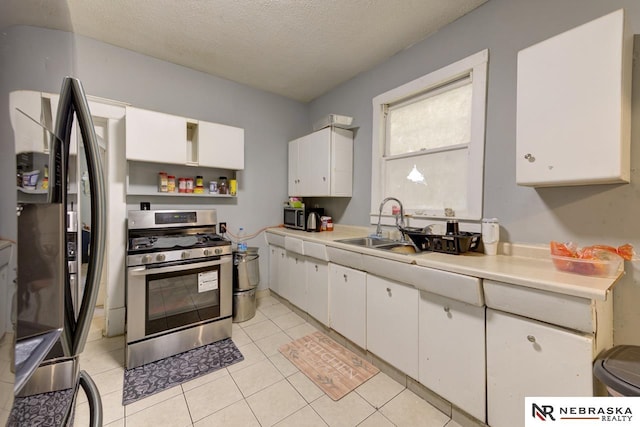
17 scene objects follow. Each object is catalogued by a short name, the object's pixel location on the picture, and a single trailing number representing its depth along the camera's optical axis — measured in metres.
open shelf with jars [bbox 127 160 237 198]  2.38
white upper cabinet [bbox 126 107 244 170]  2.19
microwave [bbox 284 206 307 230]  2.91
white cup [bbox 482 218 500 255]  1.65
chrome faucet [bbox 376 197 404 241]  2.25
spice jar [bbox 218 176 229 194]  2.80
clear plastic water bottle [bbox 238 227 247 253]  3.01
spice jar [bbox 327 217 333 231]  2.96
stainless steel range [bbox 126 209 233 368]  1.86
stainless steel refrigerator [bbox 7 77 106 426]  0.46
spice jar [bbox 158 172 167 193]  2.43
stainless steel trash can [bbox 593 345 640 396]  0.85
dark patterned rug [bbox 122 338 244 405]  1.65
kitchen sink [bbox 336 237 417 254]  2.14
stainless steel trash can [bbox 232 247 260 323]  2.56
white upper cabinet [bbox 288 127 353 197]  2.75
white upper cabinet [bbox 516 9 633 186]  1.13
